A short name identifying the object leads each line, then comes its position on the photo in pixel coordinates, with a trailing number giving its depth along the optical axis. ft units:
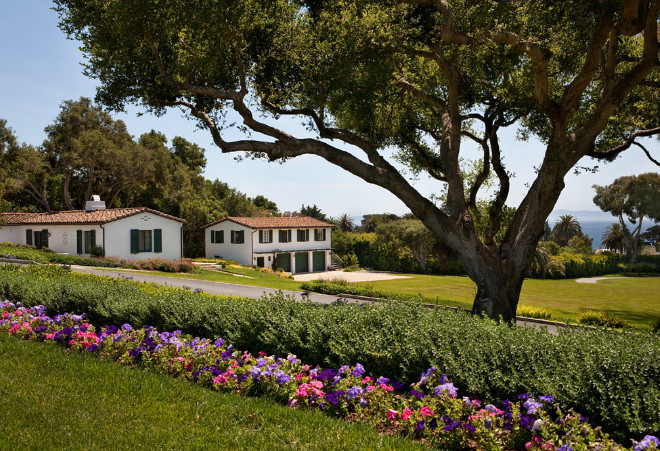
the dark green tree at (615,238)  246.68
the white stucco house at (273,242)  145.59
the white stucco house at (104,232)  107.14
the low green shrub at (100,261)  90.27
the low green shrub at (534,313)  55.72
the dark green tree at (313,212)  297.63
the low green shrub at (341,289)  69.51
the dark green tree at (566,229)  280.18
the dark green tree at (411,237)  163.32
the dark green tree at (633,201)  217.77
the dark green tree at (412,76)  32.60
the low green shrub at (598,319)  49.67
